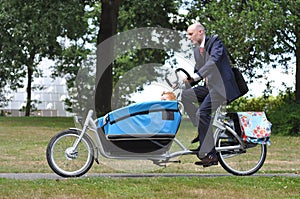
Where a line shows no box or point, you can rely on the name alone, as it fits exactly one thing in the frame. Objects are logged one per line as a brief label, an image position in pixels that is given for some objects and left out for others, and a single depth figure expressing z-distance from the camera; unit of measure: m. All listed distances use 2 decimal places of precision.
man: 7.84
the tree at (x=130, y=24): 22.34
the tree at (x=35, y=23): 21.09
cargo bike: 7.80
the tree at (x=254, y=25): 18.02
